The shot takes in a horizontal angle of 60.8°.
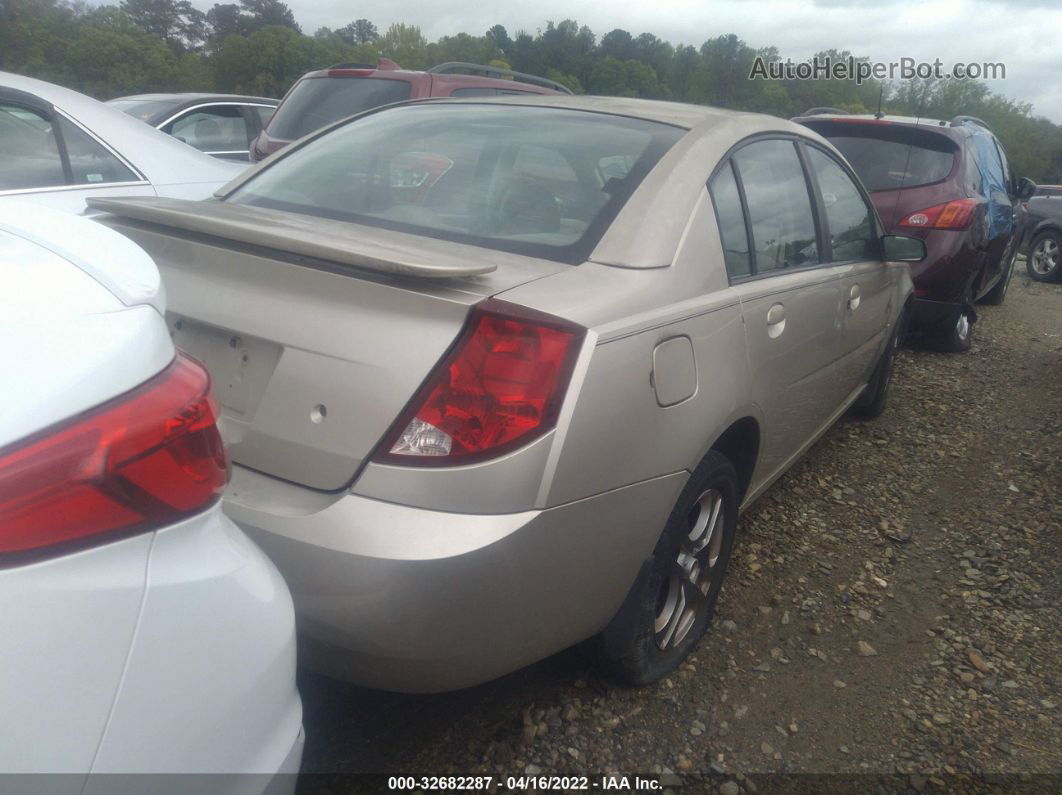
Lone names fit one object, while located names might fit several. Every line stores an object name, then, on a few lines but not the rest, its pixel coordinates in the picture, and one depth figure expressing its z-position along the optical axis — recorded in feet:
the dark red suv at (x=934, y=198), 20.40
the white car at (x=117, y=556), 3.37
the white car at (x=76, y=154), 12.38
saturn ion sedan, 5.89
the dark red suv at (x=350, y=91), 22.97
